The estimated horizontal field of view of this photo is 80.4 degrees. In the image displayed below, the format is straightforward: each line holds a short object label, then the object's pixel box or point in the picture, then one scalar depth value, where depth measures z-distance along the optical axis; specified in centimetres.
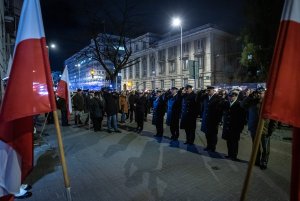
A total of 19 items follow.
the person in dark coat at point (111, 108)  851
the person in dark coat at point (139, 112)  856
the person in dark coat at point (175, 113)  703
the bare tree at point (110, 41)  1854
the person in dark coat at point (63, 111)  1012
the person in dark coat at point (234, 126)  514
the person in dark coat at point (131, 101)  1090
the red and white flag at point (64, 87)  657
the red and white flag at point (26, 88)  199
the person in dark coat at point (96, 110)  880
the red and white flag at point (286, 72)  186
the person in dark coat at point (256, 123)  447
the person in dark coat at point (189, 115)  640
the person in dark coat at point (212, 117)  571
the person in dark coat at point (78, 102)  1110
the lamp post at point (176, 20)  1794
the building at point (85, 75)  6629
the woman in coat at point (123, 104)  1124
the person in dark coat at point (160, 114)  766
